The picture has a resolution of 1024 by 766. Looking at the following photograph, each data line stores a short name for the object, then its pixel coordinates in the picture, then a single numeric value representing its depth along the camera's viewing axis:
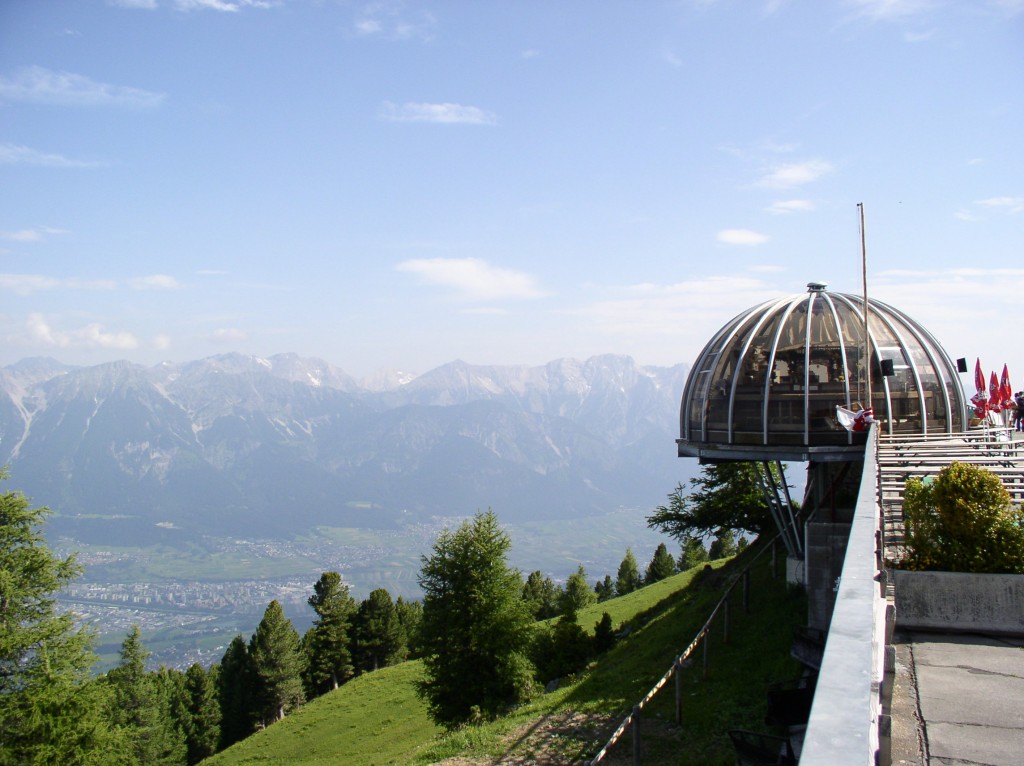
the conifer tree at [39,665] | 18.11
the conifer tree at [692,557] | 82.72
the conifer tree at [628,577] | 90.25
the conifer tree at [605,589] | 97.38
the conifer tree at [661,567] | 83.12
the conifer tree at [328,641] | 69.44
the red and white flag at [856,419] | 18.39
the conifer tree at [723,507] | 39.09
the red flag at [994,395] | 25.91
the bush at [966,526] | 8.40
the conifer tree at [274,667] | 61.94
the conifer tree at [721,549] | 78.75
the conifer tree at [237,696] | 64.41
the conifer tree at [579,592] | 77.71
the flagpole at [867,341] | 19.25
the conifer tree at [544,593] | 80.19
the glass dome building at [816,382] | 19.84
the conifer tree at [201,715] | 64.25
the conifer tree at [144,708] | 50.06
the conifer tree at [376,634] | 71.25
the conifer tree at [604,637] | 34.06
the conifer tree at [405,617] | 73.31
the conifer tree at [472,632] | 26.48
